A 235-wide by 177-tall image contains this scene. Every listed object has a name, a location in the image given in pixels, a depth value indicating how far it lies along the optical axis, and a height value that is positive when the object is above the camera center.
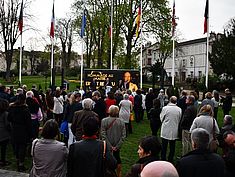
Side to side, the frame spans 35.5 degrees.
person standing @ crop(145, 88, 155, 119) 18.86 -1.05
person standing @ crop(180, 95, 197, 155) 9.59 -1.10
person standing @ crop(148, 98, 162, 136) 11.66 -1.20
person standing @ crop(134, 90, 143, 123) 18.38 -1.40
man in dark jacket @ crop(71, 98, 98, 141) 7.97 -0.85
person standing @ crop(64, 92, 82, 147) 9.88 -0.81
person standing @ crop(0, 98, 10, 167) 9.50 -1.19
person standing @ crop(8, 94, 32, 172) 9.11 -1.16
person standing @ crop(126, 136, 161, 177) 4.40 -0.87
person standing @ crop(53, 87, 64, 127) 14.17 -1.09
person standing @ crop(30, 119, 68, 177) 5.39 -1.13
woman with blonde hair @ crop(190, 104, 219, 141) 8.38 -0.96
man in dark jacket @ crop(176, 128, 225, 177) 4.57 -1.05
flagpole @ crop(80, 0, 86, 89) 28.12 +4.04
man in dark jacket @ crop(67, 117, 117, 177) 5.20 -1.10
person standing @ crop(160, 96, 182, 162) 9.88 -1.14
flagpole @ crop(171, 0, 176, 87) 25.59 +3.90
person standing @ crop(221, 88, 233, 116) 19.62 -1.28
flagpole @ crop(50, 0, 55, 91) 24.96 +3.46
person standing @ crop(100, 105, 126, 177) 7.93 -1.12
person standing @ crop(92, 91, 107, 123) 12.37 -0.92
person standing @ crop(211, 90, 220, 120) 16.52 -0.90
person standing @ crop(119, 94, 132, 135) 13.79 -1.16
